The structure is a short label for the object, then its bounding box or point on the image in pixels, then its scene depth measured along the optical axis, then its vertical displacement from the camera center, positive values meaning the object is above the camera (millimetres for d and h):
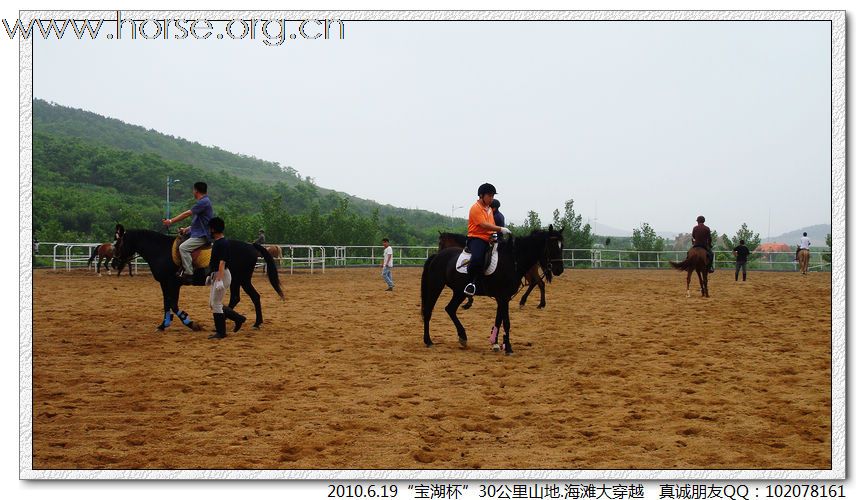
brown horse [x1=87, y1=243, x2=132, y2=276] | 22906 +58
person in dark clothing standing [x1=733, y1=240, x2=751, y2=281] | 24375 -12
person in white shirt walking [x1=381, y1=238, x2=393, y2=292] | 19750 -331
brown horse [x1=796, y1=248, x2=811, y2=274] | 28244 -141
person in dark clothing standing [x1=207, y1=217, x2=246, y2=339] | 9359 -257
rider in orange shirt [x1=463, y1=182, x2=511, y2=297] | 8805 +323
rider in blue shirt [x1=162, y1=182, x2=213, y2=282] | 10047 +384
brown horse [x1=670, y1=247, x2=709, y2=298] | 16750 -189
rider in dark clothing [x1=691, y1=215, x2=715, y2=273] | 16703 +497
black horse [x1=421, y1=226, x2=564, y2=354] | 8938 -186
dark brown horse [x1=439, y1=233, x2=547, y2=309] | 13428 -293
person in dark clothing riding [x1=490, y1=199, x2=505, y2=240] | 10531 +598
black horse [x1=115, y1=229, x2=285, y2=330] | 10312 -83
